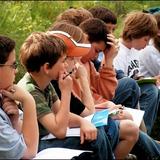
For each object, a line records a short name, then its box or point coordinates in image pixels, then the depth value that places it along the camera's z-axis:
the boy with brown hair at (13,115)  4.71
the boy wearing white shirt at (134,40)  8.81
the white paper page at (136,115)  6.52
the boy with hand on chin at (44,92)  5.49
